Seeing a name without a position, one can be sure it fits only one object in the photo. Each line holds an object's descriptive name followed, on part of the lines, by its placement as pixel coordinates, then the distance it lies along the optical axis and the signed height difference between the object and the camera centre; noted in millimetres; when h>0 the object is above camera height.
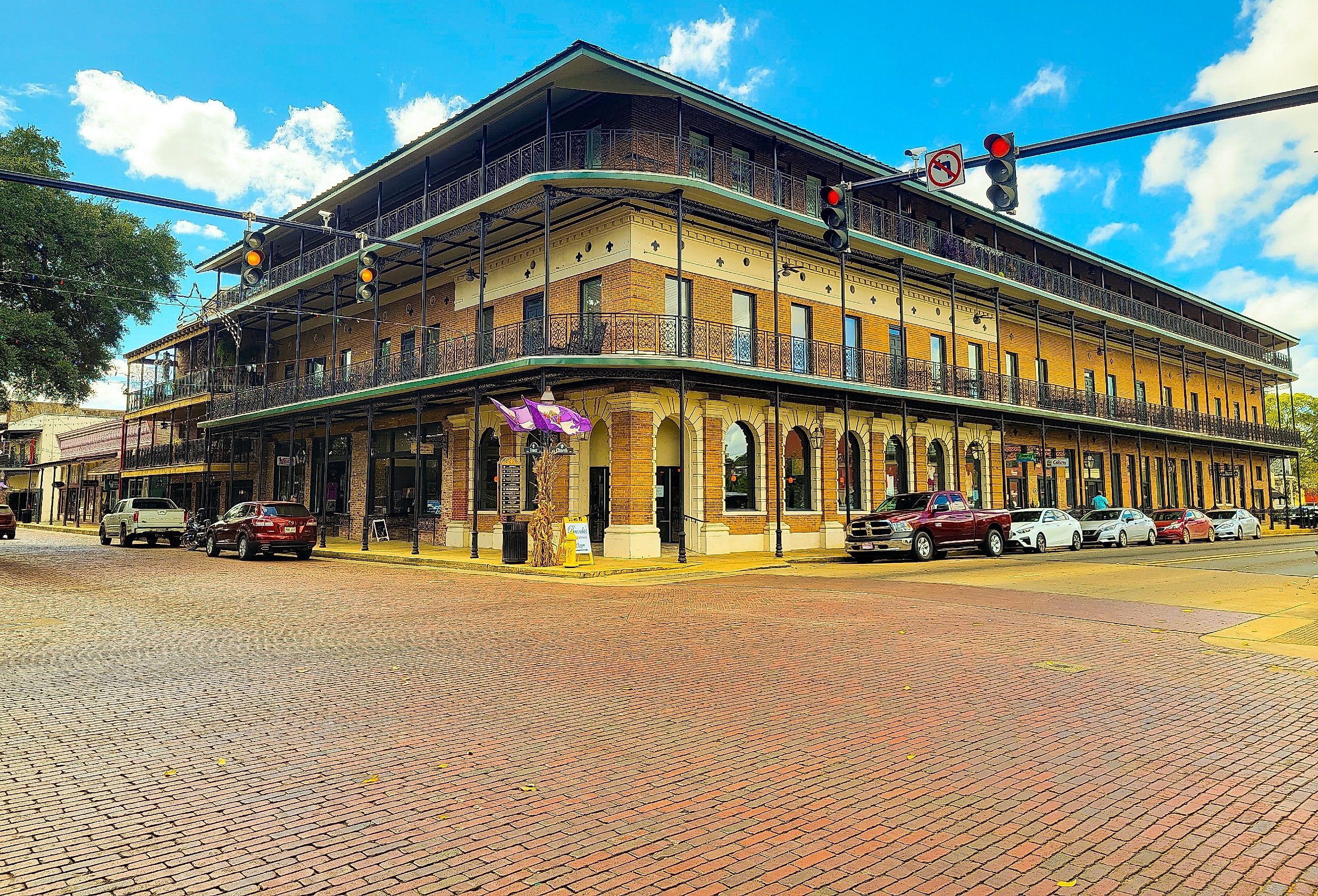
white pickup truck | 31375 -306
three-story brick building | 22531 +6156
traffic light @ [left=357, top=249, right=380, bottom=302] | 15602 +4457
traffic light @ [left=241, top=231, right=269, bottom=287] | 13555 +4146
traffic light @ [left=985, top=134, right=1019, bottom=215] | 10391 +4254
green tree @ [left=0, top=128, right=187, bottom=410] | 26078 +8100
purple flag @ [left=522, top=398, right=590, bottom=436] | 19672 +2225
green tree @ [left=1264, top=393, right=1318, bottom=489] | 77875 +8552
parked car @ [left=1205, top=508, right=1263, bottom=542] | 36719 -608
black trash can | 20219 -804
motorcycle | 30000 -708
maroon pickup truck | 22094 -504
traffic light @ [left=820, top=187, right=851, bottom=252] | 11812 +4171
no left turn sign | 10789 +4480
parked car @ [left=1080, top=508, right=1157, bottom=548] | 31203 -679
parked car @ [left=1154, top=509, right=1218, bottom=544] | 33625 -677
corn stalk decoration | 19438 -210
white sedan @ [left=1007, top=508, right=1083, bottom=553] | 26859 -658
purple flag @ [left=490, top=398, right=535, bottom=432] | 19953 +2243
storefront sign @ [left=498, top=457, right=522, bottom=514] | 21422 +711
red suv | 23625 -472
